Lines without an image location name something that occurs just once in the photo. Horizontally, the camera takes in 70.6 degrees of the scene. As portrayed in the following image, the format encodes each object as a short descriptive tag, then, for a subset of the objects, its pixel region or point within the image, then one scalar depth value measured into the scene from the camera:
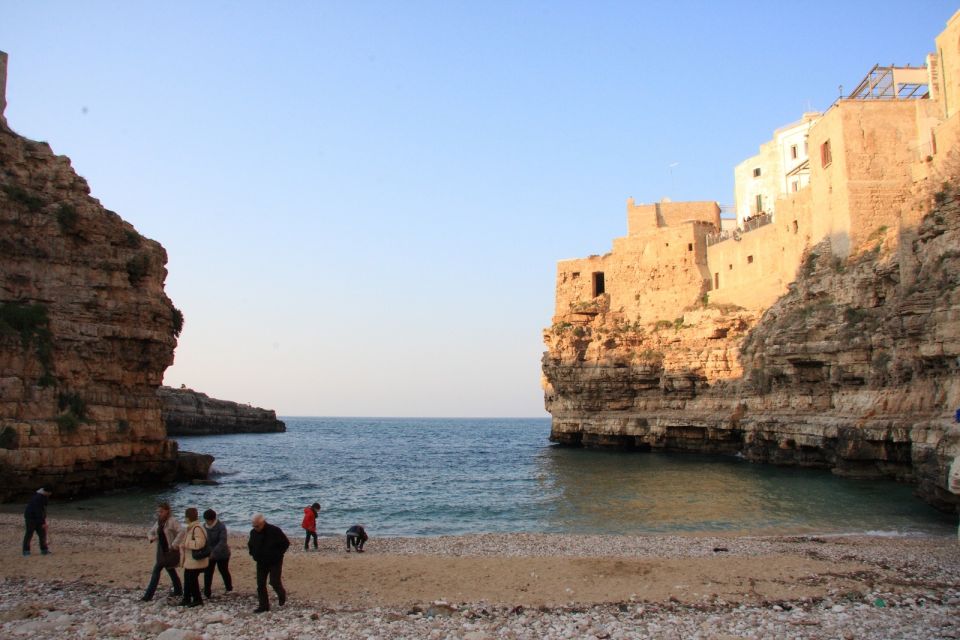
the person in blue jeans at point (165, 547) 8.85
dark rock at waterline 28.47
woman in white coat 8.54
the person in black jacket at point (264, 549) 8.52
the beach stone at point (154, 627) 7.59
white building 51.03
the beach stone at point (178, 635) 7.21
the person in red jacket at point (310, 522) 14.77
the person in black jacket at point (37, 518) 12.00
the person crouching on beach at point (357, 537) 14.62
